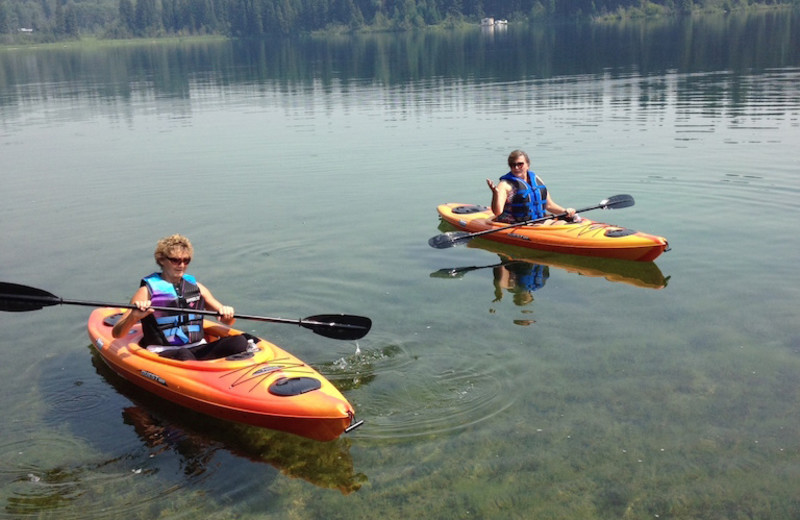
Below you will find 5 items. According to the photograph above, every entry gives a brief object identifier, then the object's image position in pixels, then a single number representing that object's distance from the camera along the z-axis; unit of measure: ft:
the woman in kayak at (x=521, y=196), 37.99
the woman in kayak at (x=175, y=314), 22.89
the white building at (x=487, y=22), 360.28
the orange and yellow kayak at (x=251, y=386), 20.67
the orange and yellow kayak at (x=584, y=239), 34.73
